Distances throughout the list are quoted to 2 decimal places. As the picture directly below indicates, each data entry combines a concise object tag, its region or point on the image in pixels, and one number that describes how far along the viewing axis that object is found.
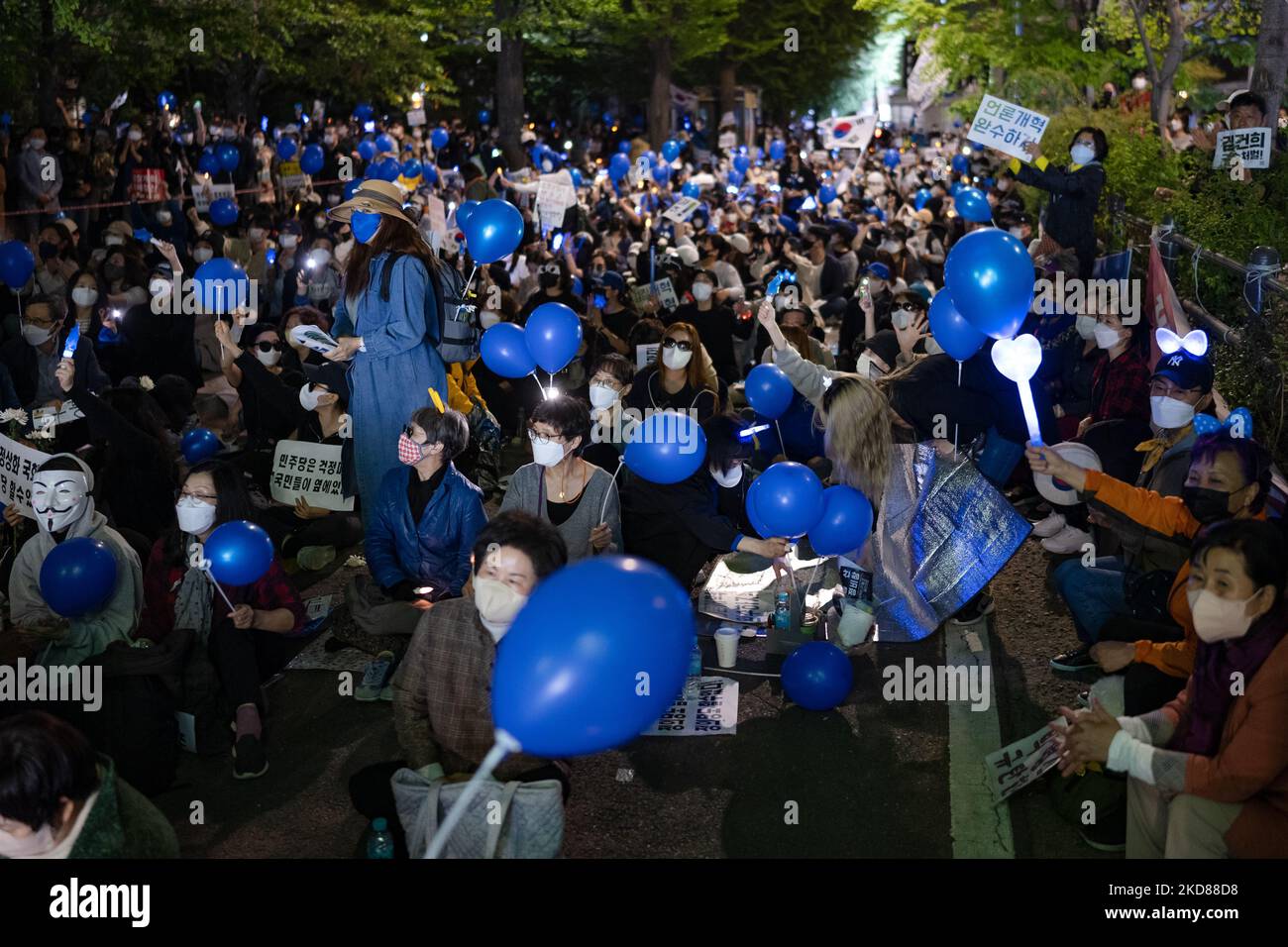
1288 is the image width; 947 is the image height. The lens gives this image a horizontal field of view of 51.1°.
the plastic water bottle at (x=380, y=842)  4.66
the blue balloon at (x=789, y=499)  6.20
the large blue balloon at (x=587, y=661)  3.47
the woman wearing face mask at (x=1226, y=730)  4.05
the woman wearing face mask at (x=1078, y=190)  10.96
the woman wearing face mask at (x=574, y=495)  6.33
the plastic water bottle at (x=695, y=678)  6.32
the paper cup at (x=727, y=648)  6.57
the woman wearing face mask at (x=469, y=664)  4.50
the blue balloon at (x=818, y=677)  6.00
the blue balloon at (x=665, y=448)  6.43
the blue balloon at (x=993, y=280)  5.82
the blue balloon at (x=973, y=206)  14.04
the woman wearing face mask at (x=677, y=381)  8.03
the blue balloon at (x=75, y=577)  5.45
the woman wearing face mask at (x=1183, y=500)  5.02
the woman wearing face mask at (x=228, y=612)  5.73
